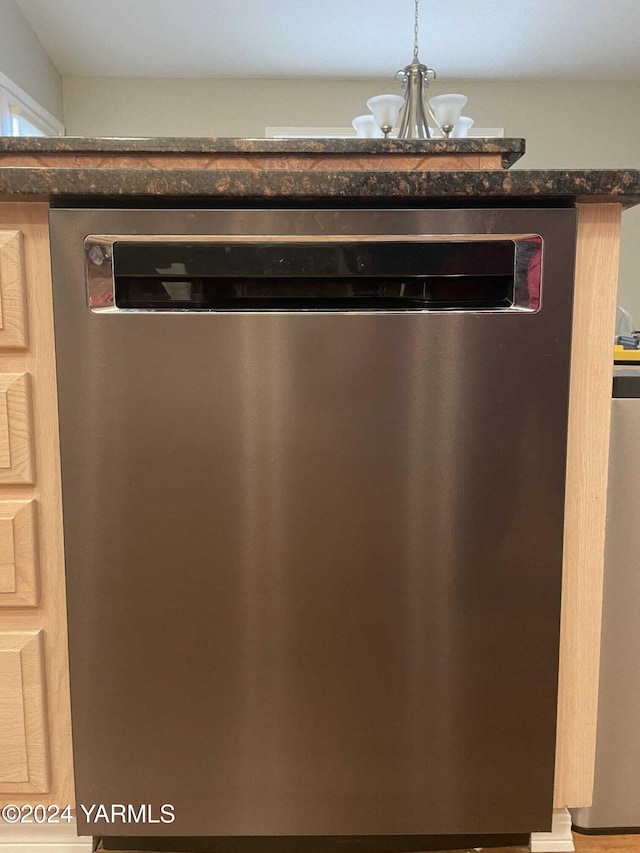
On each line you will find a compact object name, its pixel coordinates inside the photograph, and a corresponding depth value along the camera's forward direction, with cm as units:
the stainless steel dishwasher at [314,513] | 72
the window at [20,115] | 329
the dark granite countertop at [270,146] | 76
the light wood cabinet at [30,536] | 73
